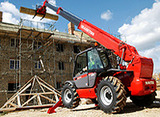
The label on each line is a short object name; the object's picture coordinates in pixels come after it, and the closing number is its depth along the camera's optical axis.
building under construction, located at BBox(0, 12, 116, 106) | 15.62
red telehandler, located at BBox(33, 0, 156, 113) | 4.88
